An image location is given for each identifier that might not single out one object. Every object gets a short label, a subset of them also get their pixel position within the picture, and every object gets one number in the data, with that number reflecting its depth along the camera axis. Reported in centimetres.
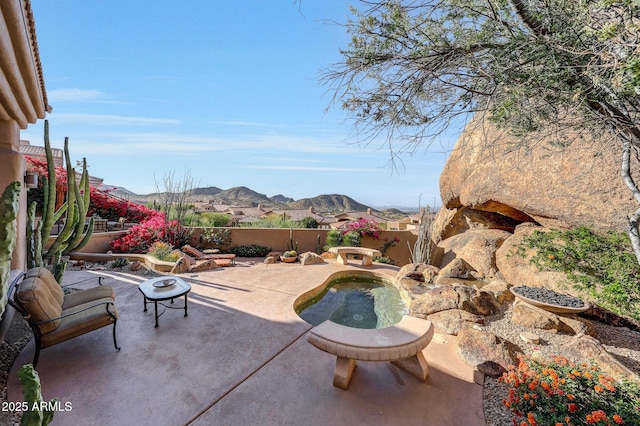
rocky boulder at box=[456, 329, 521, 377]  327
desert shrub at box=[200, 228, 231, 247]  984
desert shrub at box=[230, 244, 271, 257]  975
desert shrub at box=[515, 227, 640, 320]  451
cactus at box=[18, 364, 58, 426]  119
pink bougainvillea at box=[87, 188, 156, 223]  1123
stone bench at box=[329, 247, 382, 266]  848
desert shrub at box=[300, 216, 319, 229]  1727
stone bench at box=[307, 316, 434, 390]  282
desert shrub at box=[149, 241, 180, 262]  776
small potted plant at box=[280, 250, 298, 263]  881
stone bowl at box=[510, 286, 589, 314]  430
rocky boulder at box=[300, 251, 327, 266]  849
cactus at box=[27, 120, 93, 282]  451
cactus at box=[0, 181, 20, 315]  152
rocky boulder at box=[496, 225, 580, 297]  555
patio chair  300
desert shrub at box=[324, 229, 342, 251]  1052
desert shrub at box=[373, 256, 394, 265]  959
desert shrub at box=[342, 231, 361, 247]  1038
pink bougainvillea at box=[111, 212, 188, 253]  848
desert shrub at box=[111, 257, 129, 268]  722
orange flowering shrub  225
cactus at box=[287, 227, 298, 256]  1027
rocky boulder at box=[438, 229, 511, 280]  741
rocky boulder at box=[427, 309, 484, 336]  425
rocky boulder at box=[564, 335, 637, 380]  322
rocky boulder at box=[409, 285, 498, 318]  486
